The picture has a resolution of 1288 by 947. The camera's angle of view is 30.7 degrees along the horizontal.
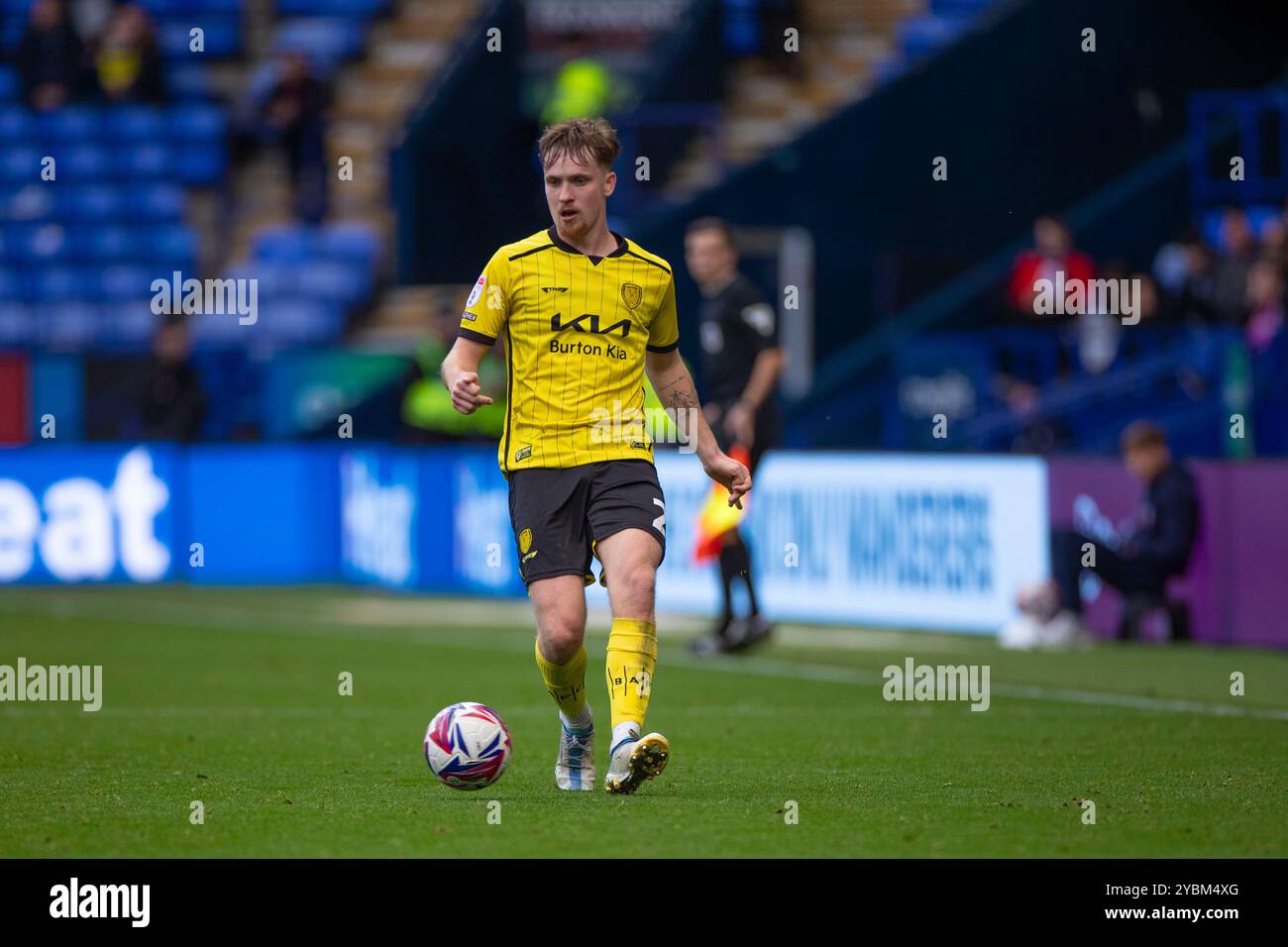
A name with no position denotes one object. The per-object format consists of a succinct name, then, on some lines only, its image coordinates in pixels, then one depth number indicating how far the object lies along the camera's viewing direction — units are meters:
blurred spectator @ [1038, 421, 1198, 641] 13.99
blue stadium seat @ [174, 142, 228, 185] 26.59
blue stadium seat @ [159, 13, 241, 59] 27.34
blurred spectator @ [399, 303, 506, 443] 19.59
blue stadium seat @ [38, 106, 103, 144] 26.31
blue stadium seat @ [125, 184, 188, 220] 26.14
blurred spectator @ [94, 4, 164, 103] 26.17
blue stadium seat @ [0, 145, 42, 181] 26.02
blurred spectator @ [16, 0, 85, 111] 26.16
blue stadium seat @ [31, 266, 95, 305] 25.42
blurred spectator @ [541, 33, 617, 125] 23.98
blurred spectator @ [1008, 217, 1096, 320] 19.38
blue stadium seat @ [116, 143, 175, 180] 26.36
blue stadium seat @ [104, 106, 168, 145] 26.44
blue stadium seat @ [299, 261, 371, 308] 25.59
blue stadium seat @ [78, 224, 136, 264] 25.77
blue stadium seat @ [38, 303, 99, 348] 25.03
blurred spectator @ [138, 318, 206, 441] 21.09
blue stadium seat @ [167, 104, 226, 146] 26.69
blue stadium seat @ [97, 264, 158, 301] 25.50
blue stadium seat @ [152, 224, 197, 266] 25.75
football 7.65
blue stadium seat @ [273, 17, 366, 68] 27.58
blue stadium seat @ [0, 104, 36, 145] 26.17
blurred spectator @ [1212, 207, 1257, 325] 17.62
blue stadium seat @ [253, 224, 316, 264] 25.91
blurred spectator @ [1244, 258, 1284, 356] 16.48
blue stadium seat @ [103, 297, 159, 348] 25.08
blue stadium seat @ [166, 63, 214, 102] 27.08
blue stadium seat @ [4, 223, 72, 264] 25.64
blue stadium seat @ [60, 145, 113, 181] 26.20
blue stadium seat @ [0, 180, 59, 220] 25.77
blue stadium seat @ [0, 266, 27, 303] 25.33
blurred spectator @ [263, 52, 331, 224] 25.55
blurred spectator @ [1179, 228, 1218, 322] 18.05
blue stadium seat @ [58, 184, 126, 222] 25.97
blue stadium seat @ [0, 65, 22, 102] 26.56
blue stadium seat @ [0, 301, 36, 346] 24.85
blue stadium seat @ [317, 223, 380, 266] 25.95
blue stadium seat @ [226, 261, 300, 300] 25.62
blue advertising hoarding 15.19
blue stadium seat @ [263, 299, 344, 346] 25.30
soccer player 7.50
